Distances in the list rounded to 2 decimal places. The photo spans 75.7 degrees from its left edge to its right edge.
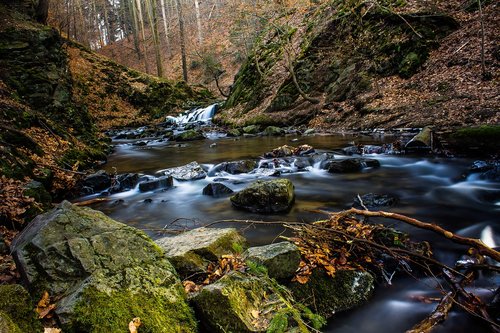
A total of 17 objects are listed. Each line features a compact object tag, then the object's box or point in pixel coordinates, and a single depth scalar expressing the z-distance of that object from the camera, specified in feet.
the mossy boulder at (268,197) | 18.22
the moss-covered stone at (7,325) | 5.65
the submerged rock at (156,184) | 25.43
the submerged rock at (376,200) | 18.02
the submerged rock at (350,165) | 26.35
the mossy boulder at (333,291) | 9.45
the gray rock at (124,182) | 25.32
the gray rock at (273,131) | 49.45
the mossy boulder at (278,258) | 9.23
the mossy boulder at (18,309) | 6.02
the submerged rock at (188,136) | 51.21
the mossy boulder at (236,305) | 6.97
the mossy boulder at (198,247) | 9.53
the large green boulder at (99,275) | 6.68
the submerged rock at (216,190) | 23.36
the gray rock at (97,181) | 25.02
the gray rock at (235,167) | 29.09
